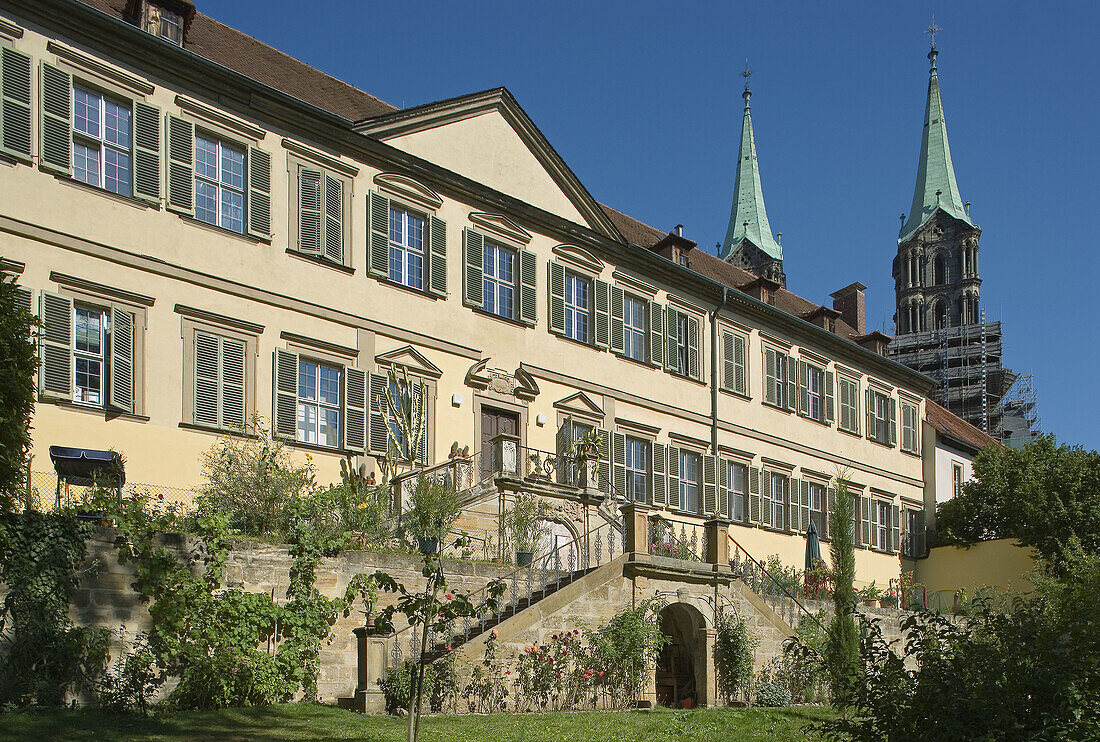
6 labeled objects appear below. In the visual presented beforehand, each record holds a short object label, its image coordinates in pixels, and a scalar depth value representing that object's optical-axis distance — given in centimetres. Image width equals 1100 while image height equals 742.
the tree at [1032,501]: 3525
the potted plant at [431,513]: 1970
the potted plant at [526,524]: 2081
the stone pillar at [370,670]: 1576
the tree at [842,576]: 2184
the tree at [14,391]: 1444
